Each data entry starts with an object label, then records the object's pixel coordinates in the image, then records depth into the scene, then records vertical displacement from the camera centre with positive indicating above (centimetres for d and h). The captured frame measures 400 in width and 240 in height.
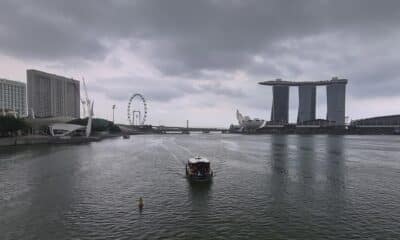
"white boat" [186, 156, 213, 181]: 5116 -947
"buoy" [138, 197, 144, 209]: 3431 -1070
